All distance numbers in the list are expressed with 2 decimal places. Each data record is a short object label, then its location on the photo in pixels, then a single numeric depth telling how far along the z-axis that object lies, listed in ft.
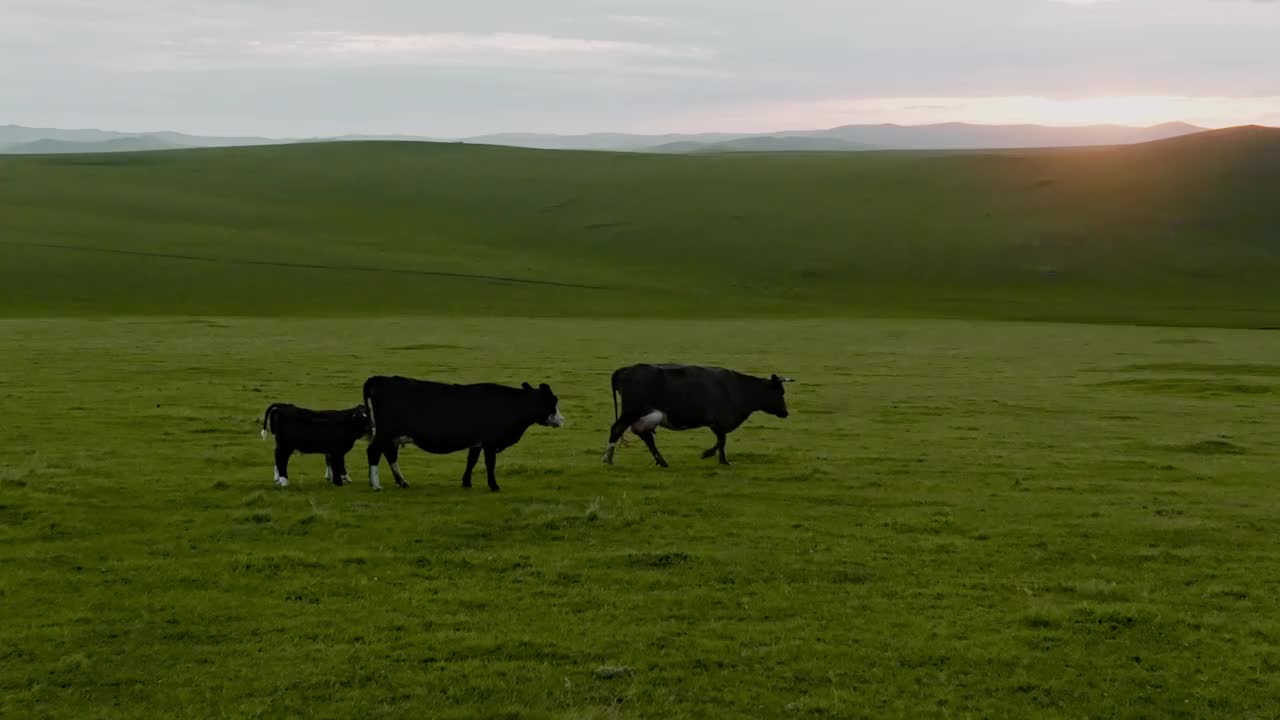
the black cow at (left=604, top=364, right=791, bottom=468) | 63.21
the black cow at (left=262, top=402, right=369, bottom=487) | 54.65
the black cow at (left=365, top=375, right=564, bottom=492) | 54.03
